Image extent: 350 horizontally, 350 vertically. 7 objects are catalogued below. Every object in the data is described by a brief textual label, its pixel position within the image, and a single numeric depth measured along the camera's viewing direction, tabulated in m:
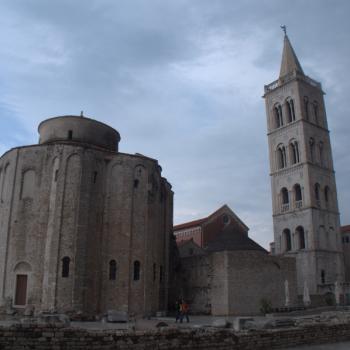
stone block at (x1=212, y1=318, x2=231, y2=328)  14.63
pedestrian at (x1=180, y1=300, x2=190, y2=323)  21.62
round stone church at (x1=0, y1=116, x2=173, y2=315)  25.31
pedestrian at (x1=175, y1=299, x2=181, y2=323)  21.82
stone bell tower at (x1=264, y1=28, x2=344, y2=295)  40.84
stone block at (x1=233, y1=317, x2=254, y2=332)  13.80
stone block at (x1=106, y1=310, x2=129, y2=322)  21.82
